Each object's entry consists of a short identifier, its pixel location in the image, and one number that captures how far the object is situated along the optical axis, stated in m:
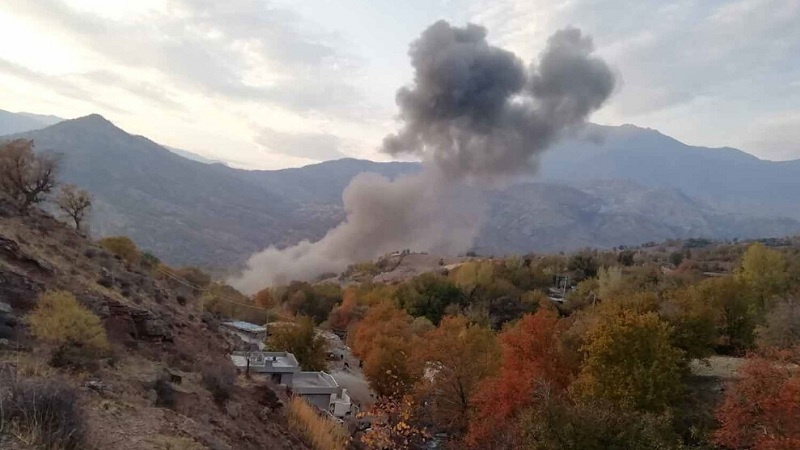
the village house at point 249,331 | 43.12
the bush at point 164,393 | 11.02
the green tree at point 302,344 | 37.69
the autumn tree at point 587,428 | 15.12
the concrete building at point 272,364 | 26.33
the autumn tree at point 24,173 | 28.09
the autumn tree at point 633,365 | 21.69
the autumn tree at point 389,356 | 34.66
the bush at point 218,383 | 13.38
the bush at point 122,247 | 35.56
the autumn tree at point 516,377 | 23.38
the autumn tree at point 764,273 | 41.19
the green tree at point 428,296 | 61.81
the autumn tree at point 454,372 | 27.66
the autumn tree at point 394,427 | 23.27
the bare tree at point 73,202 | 34.75
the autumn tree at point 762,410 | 16.47
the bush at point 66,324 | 11.26
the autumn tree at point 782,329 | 26.05
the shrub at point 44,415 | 6.23
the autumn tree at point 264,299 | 65.50
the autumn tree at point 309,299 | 65.81
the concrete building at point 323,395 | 28.97
